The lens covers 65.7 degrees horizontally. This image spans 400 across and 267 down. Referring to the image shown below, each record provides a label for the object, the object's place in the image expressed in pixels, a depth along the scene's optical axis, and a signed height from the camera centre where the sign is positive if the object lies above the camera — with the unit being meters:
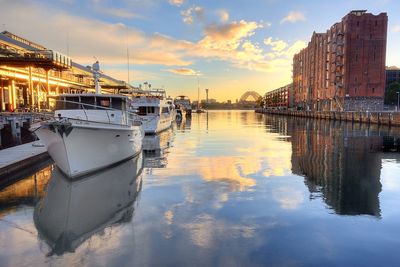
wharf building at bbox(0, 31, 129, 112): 37.31 +5.77
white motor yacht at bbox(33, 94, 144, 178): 13.25 -1.17
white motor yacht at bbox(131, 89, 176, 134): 37.97 -0.47
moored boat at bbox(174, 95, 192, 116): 121.22 +3.18
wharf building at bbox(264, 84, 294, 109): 164.12 +6.76
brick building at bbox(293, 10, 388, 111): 81.38 +12.52
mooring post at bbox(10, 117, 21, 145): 29.03 -1.91
